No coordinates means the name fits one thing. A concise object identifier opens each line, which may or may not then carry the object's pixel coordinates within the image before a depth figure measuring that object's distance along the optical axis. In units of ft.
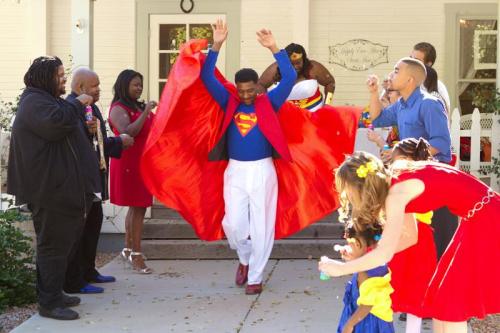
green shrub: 20.77
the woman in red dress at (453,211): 12.82
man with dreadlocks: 18.90
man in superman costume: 22.03
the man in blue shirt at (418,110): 18.20
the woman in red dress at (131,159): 23.77
